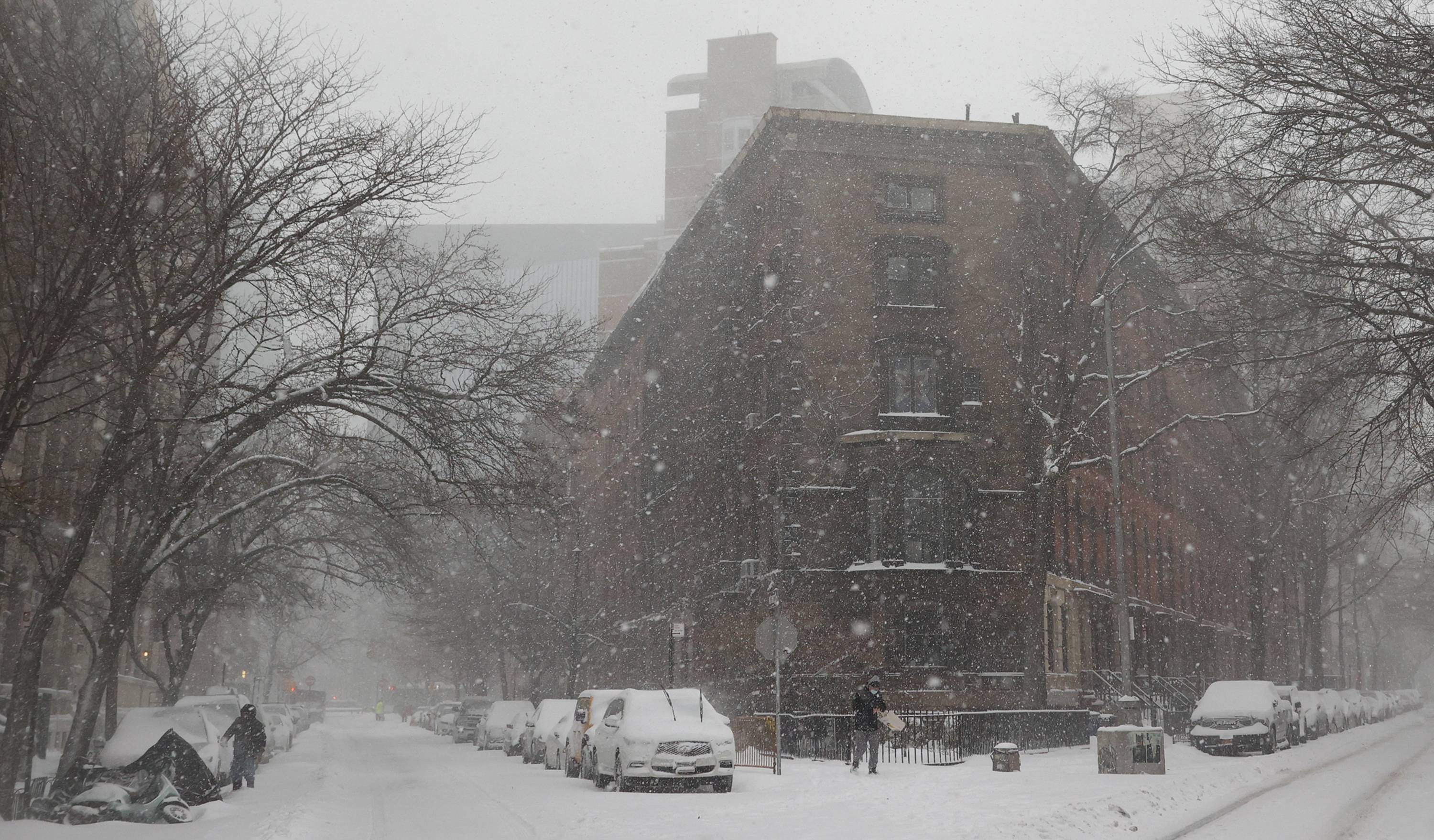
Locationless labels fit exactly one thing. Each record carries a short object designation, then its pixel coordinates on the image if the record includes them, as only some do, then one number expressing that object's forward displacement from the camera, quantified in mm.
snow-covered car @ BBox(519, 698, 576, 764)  32062
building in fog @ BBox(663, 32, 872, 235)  102000
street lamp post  29672
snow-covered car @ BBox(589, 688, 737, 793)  20562
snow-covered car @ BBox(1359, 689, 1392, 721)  61281
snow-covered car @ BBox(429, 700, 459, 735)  57219
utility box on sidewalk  22312
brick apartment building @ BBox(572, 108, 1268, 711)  35000
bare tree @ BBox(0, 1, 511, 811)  13531
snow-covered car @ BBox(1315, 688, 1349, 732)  44750
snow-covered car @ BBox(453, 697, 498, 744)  51000
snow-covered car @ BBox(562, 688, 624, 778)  24797
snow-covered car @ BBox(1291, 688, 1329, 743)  39469
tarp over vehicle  17609
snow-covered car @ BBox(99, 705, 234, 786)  19703
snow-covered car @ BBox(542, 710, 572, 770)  28859
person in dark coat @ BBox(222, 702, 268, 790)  23109
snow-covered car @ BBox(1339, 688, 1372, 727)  52406
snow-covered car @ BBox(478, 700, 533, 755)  39938
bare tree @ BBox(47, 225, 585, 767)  18281
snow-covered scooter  16297
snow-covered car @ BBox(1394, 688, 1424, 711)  87250
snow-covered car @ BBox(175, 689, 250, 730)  29391
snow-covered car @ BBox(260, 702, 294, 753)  36609
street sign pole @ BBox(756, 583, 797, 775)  23406
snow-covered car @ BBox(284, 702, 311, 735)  63781
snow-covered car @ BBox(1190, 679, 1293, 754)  31156
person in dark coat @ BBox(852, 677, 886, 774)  23016
